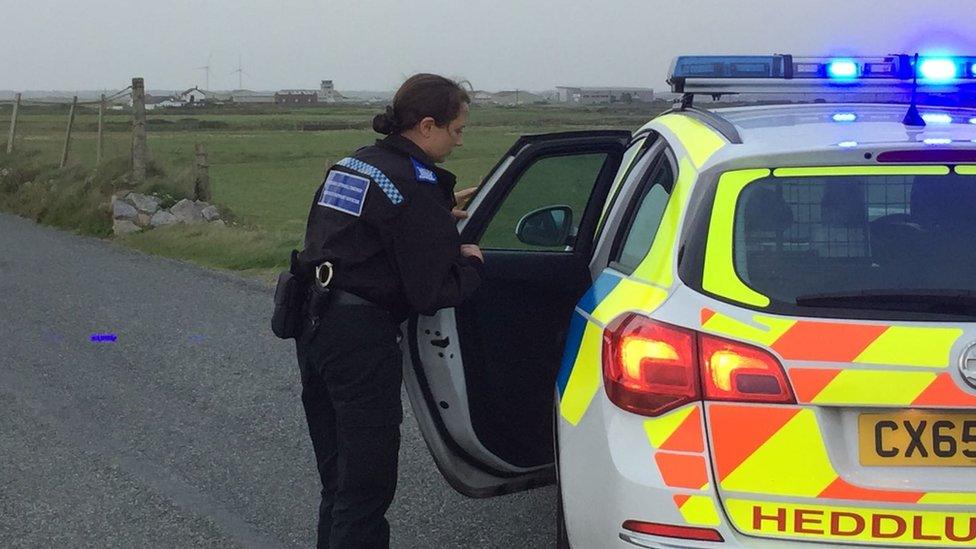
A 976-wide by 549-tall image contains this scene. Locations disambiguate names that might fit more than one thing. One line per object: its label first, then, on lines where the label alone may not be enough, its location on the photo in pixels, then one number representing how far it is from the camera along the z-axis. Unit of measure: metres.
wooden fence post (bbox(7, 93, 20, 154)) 24.58
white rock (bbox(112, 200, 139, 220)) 15.21
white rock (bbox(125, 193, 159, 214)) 15.34
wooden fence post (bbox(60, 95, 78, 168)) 20.94
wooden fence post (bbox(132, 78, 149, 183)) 16.86
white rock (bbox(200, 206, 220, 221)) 15.64
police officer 3.07
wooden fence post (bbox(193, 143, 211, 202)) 16.72
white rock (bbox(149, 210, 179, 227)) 15.10
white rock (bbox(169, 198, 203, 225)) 15.30
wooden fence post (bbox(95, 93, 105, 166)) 19.96
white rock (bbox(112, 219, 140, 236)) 15.07
